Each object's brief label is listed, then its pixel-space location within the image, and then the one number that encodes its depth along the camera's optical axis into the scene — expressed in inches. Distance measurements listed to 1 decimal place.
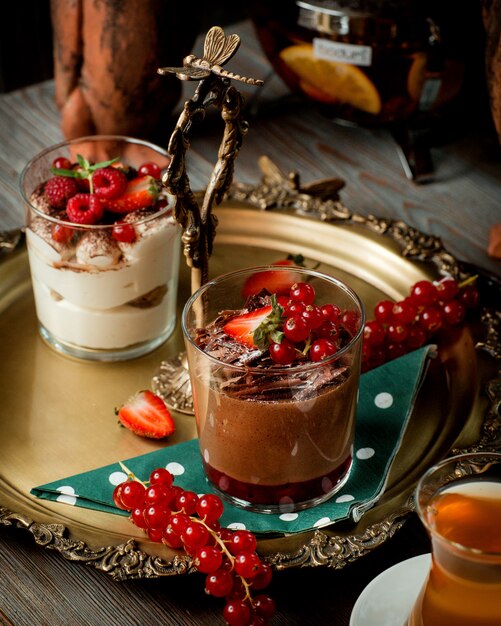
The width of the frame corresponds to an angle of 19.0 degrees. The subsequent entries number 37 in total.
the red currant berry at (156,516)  26.1
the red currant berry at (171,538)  25.9
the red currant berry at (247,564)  25.1
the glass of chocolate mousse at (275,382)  25.9
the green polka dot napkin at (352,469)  26.8
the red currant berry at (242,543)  25.5
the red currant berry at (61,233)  29.2
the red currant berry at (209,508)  26.0
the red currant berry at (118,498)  26.8
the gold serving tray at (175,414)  26.2
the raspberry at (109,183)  29.9
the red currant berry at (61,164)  30.8
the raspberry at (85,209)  29.4
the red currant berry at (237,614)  25.1
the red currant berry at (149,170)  30.9
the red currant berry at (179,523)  25.7
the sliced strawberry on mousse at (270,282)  28.0
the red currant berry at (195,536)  25.5
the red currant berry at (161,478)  26.7
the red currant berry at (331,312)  26.9
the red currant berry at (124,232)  29.2
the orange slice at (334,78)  35.7
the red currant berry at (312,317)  26.0
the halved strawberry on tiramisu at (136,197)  30.0
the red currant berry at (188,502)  26.2
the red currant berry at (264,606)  25.2
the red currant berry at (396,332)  30.2
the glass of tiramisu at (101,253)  29.5
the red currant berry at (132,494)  26.6
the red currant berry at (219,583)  25.1
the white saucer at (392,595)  24.3
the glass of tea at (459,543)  22.9
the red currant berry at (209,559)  25.2
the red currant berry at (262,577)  25.4
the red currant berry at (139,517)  26.5
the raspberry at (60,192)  30.0
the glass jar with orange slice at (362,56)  34.8
